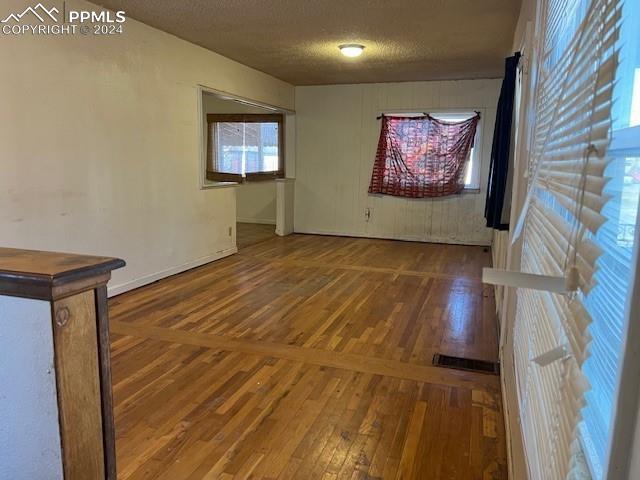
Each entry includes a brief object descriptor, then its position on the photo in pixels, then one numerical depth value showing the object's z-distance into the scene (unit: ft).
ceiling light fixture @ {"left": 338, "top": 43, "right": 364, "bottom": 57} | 15.75
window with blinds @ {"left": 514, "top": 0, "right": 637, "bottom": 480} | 2.00
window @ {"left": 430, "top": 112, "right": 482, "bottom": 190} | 21.89
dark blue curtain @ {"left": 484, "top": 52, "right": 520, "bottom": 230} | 10.25
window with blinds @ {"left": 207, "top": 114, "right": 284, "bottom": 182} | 26.30
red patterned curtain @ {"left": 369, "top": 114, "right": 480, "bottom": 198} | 22.02
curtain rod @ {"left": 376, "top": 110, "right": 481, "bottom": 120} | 21.59
